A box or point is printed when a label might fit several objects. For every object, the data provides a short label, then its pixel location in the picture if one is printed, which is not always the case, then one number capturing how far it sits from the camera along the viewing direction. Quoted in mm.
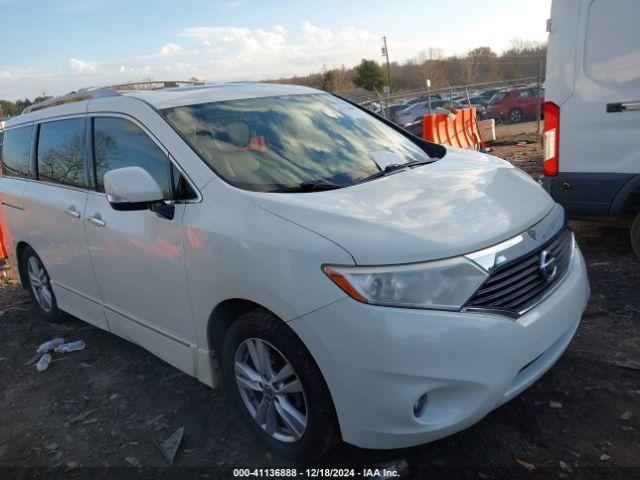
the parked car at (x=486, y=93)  29094
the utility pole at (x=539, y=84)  18505
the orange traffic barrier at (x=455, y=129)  12750
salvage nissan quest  2137
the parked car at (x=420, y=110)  25875
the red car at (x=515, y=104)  24266
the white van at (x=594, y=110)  4109
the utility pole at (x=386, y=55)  54856
